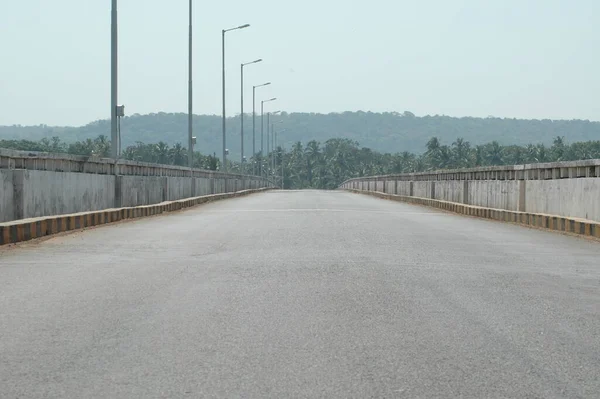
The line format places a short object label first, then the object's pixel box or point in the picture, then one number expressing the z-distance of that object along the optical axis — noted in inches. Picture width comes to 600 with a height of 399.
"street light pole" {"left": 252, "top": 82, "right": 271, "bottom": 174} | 3289.9
